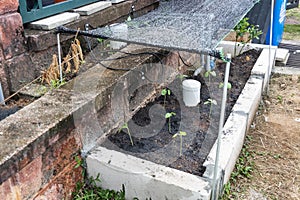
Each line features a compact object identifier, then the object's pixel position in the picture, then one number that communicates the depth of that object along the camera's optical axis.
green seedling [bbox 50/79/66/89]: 2.41
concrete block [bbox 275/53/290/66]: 5.04
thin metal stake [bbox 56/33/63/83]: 2.45
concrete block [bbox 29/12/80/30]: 2.53
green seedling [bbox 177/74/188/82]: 3.54
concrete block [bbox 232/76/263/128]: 3.07
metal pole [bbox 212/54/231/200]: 1.83
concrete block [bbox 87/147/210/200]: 2.11
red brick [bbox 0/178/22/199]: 1.74
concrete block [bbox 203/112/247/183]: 2.34
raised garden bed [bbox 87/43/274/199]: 2.18
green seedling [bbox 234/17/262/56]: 4.17
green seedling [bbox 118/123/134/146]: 2.65
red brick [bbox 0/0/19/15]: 2.20
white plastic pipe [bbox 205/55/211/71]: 3.89
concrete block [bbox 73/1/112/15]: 2.92
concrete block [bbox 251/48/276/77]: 3.75
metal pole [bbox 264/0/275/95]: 4.06
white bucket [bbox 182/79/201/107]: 3.18
